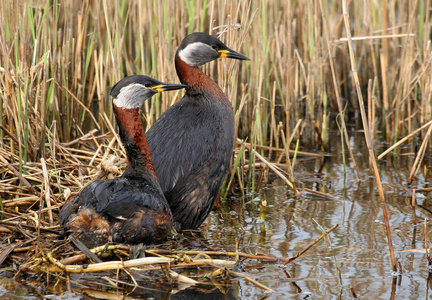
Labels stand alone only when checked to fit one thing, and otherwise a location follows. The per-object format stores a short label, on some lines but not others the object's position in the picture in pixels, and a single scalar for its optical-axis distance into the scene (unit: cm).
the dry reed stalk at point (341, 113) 965
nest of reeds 733
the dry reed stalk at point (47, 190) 898
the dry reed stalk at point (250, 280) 705
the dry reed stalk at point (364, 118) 691
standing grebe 918
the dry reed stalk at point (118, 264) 720
